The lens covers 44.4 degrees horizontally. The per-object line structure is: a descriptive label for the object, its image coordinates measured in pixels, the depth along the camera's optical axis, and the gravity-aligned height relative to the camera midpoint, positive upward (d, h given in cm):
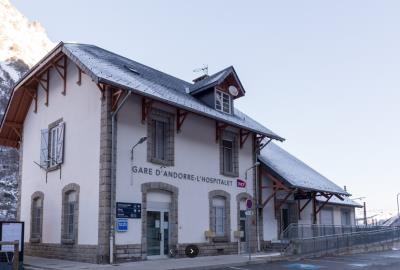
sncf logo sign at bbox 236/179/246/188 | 2175 +174
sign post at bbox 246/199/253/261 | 1732 +58
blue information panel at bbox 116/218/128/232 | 1598 -2
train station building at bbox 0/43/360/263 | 1642 +234
